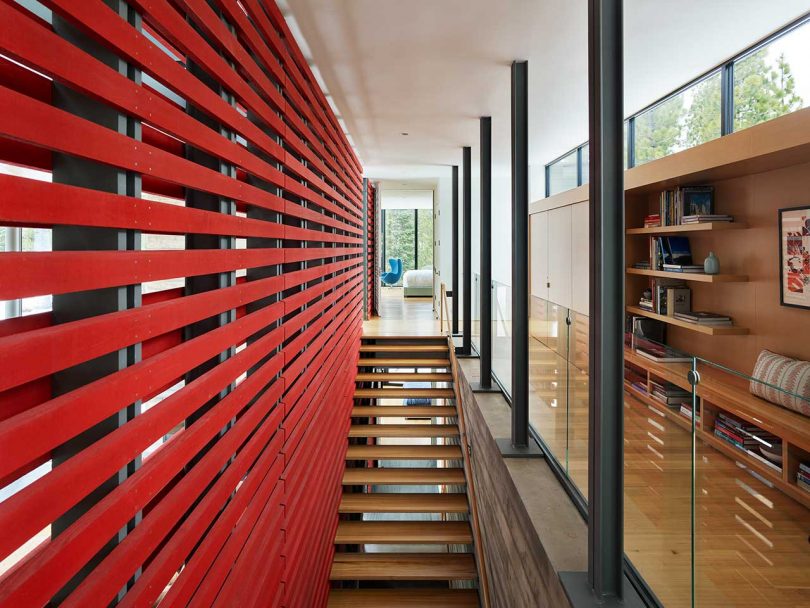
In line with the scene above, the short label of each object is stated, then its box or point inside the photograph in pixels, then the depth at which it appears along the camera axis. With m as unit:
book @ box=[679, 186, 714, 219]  4.31
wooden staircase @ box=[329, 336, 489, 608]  4.55
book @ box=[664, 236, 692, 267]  4.68
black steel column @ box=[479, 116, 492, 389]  5.07
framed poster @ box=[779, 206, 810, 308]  3.37
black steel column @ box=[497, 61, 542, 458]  3.61
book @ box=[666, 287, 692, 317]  4.75
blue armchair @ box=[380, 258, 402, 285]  16.31
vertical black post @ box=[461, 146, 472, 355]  6.57
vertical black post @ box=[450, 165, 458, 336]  7.57
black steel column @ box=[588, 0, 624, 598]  2.00
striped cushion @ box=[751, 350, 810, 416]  3.35
